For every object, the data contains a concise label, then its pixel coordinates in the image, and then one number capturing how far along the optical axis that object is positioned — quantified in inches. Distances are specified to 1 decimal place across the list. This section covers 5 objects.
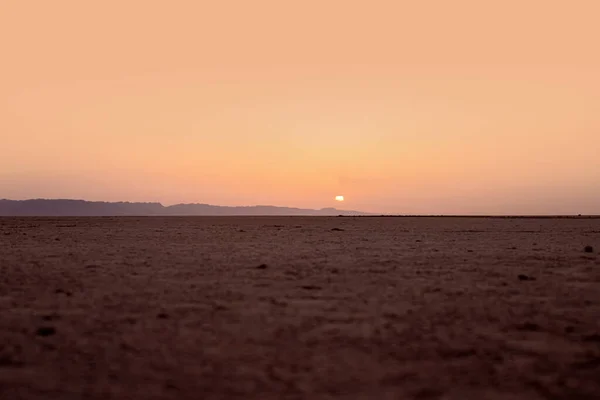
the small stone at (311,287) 432.5
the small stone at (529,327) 301.0
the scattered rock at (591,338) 278.1
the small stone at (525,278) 478.0
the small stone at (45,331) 295.0
